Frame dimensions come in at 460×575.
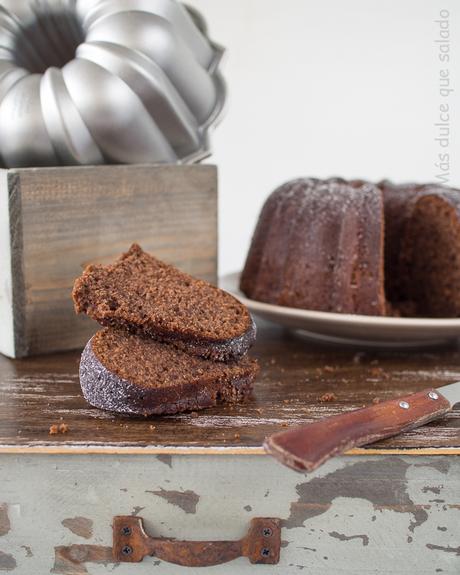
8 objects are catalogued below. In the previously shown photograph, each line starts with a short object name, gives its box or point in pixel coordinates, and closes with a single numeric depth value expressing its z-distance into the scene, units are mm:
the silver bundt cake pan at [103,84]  652
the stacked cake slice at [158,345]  539
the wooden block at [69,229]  648
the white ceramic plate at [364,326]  656
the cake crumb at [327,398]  570
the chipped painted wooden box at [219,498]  504
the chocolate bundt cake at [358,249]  697
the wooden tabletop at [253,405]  506
